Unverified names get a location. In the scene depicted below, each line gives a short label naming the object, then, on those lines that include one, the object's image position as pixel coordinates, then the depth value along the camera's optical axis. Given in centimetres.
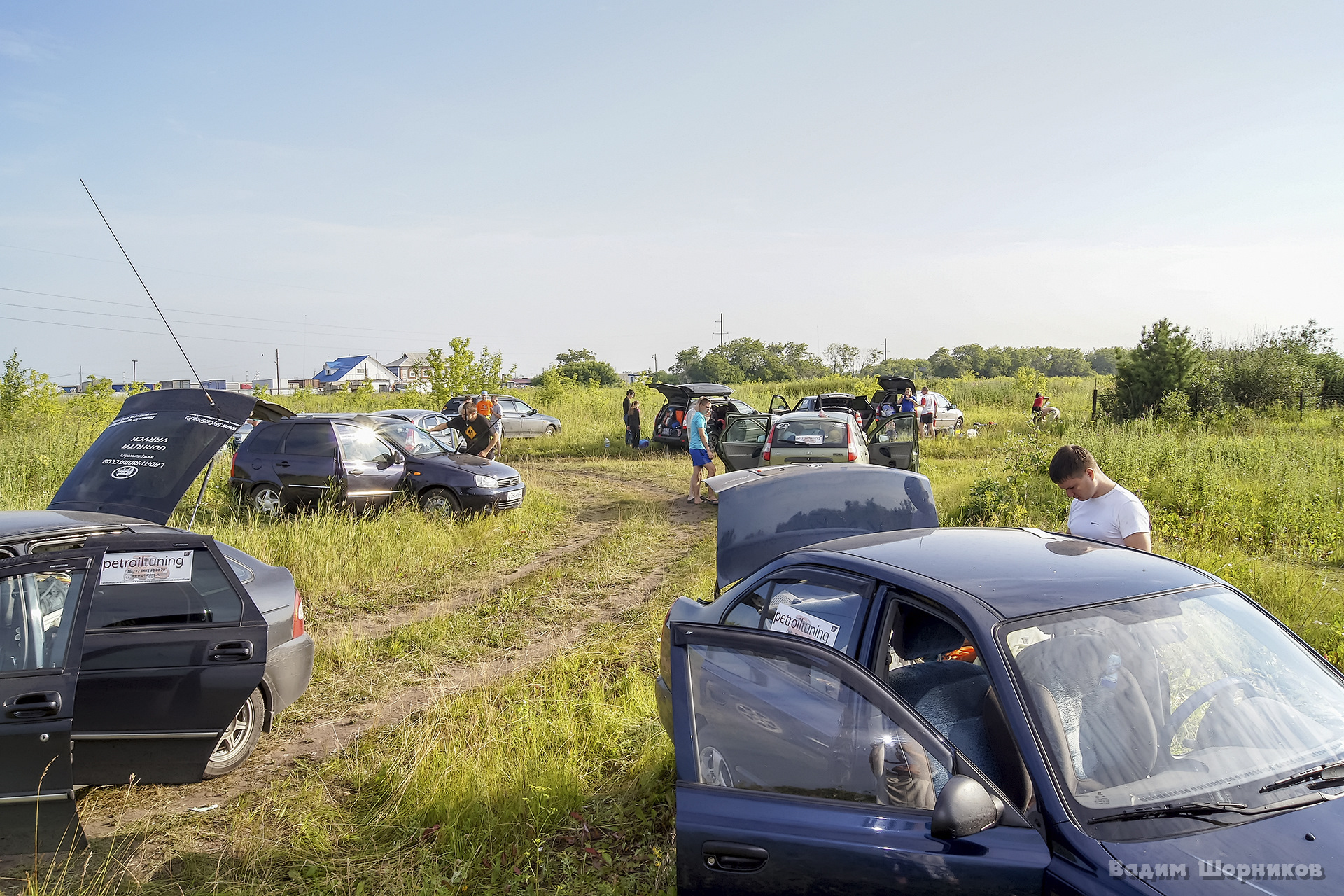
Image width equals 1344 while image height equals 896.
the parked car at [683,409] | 1880
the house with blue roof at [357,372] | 11425
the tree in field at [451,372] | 2267
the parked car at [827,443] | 1129
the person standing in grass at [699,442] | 1295
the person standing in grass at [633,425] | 2164
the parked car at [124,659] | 342
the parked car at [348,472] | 1120
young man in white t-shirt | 446
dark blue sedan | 200
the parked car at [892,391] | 1919
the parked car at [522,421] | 2550
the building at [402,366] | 11894
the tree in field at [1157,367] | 2245
